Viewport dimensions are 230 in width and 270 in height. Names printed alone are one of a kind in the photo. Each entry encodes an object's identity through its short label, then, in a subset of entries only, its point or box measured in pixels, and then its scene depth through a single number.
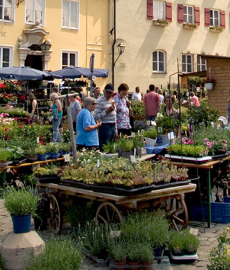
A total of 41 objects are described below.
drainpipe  22.38
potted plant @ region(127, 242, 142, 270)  4.02
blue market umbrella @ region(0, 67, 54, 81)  15.23
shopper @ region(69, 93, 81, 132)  11.58
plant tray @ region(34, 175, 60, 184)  5.54
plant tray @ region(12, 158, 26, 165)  7.49
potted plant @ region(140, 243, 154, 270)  4.00
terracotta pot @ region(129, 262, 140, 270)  4.02
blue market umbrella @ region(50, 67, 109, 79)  16.25
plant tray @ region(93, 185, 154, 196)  4.41
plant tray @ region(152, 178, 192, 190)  4.79
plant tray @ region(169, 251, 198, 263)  4.38
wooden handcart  4.61
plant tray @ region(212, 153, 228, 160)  6.16
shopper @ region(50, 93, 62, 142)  12.49
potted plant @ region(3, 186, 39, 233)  4.09
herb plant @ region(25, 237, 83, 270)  3.50
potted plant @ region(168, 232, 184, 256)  4.40
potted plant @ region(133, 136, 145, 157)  7.12
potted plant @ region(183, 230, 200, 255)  4.43
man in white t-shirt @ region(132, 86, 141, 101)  17.69
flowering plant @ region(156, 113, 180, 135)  8.28
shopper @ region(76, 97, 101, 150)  7.05
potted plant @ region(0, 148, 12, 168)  7.25
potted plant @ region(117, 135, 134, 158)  6.97
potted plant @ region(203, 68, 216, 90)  16.44
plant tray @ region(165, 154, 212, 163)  5.81
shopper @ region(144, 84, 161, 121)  10.80
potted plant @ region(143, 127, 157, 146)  8.09
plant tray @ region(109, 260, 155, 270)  4.03
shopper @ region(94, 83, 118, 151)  7.78
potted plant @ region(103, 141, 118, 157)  6.90
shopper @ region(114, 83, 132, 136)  8.73
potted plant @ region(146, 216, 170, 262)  4.26
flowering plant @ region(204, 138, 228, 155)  6.23
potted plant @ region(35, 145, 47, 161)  7.84
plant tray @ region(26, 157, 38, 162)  7.71
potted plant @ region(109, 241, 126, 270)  4.02
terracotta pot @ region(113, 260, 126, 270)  4.03
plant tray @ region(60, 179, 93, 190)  4.93
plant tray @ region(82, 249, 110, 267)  4.28
